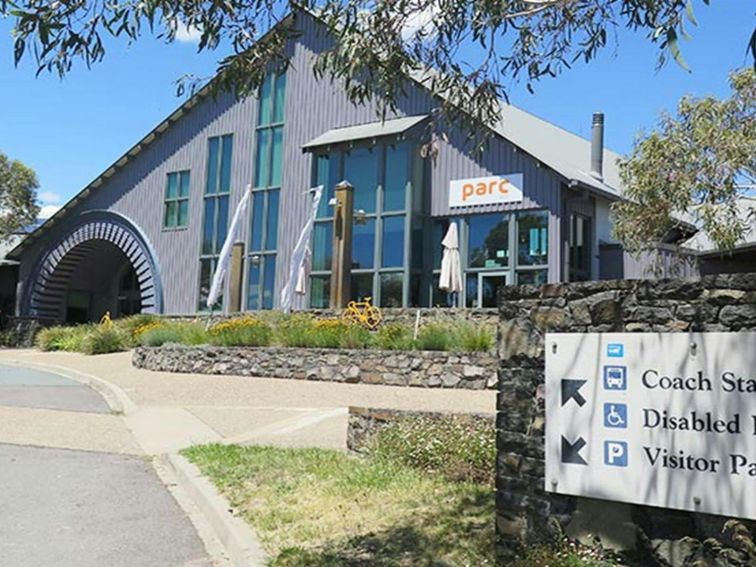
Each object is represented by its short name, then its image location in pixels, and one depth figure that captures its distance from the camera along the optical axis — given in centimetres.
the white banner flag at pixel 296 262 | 2289
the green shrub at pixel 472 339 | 1438
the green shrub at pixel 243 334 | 1775
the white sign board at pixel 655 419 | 366
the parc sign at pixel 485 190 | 2117
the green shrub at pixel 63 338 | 2661
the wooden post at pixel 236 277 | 2600
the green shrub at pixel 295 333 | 1684
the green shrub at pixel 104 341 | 2397
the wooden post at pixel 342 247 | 2167
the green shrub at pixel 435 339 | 1480
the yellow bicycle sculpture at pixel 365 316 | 1808
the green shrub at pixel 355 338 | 1612
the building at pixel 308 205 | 2125
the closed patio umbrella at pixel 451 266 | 1998
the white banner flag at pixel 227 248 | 2469
